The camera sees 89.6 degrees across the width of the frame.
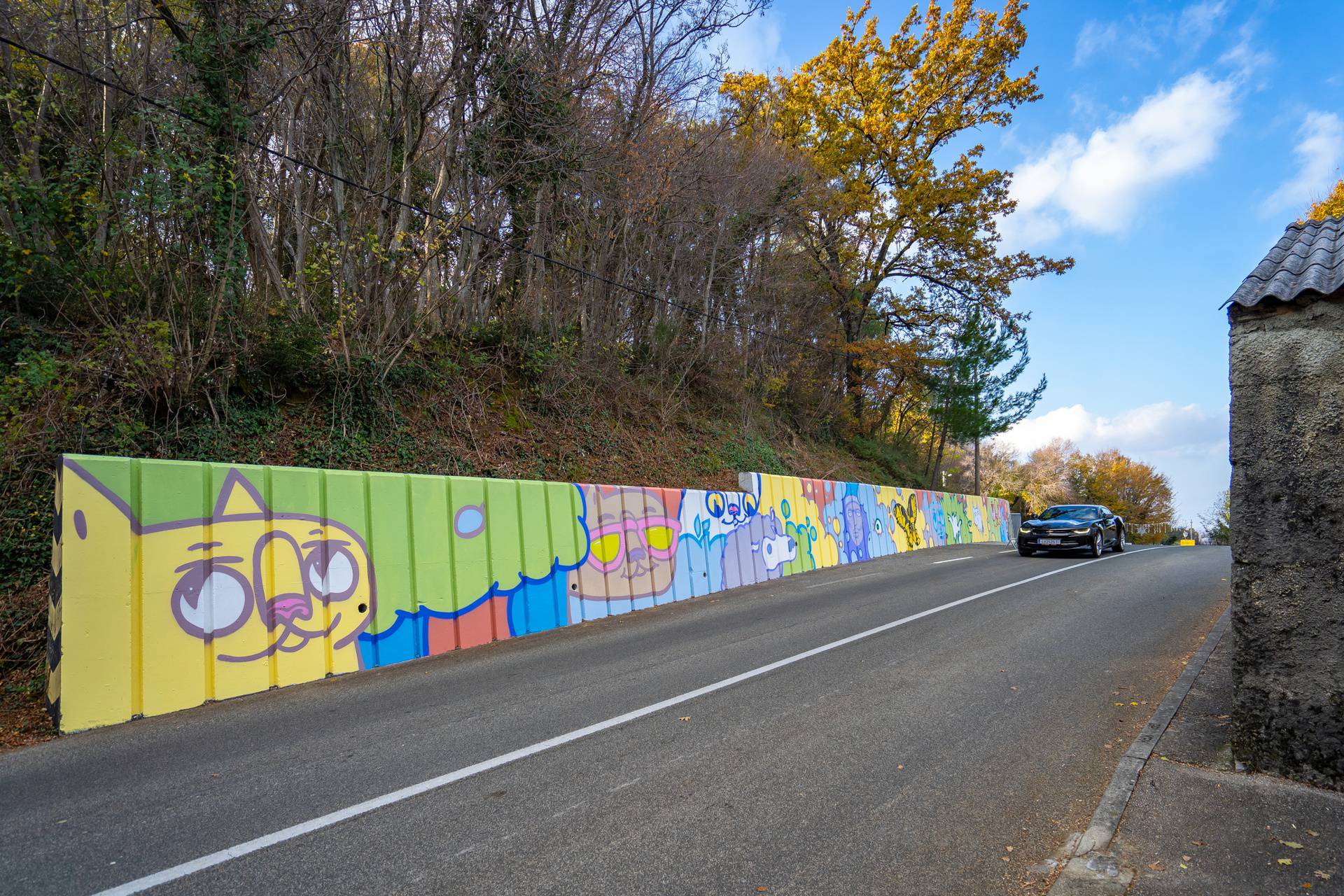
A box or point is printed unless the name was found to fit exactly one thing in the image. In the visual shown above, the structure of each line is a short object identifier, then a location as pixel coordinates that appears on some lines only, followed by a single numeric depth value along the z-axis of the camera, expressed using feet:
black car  57.16
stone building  12.33
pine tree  95.61
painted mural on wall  17.98
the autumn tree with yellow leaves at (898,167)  83.05
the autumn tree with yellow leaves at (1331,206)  88.38
